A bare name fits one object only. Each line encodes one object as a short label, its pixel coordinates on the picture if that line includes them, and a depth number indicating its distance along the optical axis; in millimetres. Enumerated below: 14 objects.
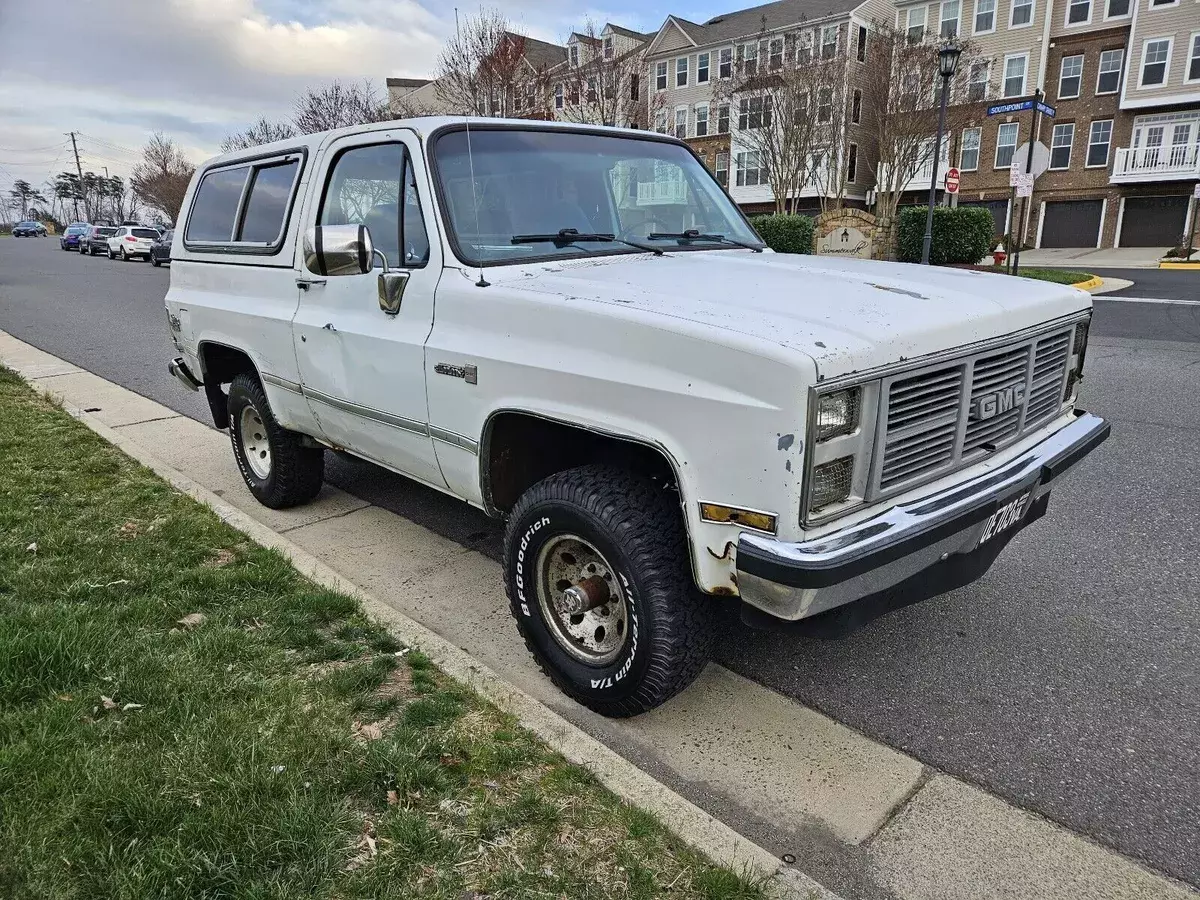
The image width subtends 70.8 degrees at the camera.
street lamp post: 17625
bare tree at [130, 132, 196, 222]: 54250
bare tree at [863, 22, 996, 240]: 27656
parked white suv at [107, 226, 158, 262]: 36281
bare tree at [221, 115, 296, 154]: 37250
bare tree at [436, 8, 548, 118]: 24109
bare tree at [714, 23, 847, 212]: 29000
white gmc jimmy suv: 2359
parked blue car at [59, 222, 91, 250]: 45544
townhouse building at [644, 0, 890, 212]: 31000
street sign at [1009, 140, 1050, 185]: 16359
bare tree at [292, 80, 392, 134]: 30719
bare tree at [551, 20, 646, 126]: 26531
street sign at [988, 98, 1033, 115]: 20462
